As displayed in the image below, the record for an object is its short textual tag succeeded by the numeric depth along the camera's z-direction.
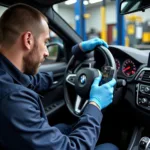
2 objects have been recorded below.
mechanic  0.82
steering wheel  1.28
